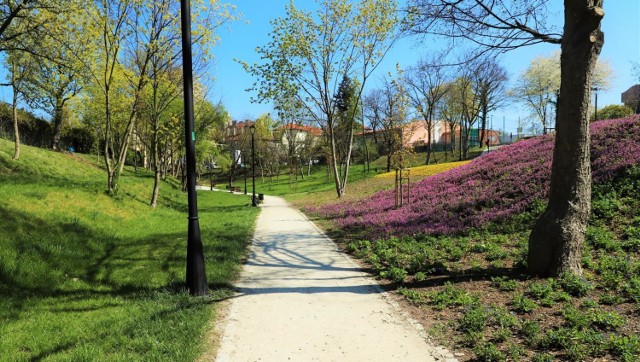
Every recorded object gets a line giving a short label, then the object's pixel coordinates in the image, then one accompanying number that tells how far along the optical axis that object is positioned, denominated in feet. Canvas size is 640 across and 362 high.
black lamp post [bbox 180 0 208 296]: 19.21
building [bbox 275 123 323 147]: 203.82
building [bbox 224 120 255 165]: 207.21
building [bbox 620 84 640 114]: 147.54
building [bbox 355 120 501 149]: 223.26
